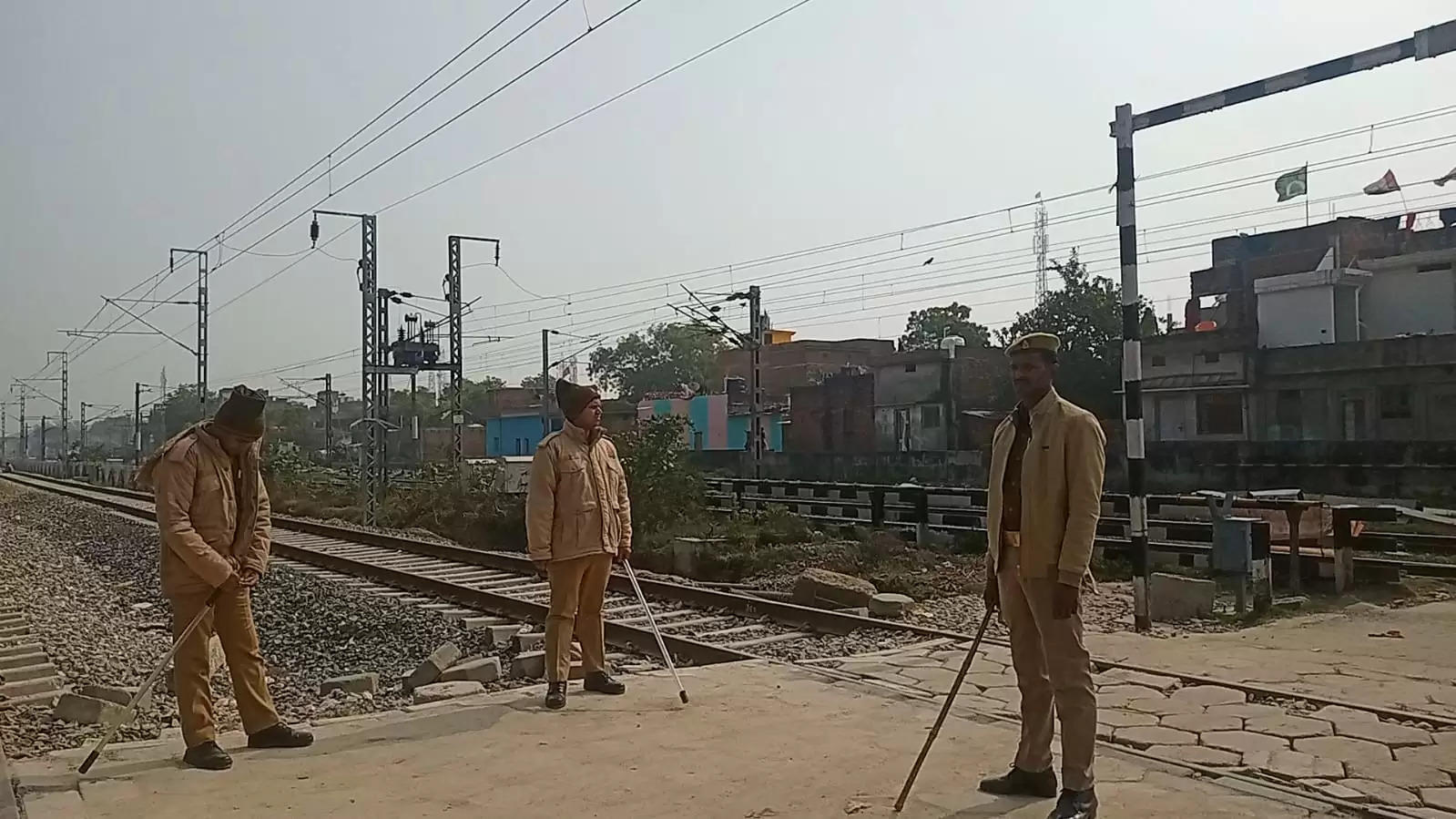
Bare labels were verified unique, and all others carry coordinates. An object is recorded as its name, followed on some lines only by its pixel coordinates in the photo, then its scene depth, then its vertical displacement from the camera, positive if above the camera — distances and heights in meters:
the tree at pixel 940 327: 65.75 +7.10
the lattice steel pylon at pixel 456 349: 28.52 +2.63
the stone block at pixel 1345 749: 5.37 -1.38
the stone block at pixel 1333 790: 4.80 -1.39
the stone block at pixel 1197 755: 5.34 -1.39
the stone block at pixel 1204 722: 5.95 -1.38
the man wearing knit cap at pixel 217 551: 5.43 -0.42
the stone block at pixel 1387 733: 5.60 -1.37
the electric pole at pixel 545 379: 29.63 +2.24
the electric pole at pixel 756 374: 24.64 +1.58
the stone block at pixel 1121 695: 6.56 -1.37
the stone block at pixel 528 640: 9.94 -1.53
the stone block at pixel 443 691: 7.16 -1.40
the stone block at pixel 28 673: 9.32 -1.63
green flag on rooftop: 23.58 +5.10
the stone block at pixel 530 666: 8.12 -1.41
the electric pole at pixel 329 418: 46.41 +1.67
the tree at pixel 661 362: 83.56 +6.51
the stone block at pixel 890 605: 10.23 -1.31
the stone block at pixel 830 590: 10.80 -1.25
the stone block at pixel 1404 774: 4.97 -1.39
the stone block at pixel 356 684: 8.10 -1.52
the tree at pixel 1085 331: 38.12 +4.00
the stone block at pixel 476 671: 8.07 -1.44
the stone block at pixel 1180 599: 10.05 -1.27
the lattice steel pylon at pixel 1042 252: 40.09 +7.51
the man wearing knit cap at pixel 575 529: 6.65 -0.41
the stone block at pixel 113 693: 7.57 -1.47
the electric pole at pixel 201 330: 41.25 +4.52
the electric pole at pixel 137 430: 58.07 +1.53
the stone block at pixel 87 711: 7.27 -1.50
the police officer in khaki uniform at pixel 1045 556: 4.54 -0.41
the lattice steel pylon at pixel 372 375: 26.33 +1.85
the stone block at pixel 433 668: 8.13 -1.43
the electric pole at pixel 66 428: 73.50 +2.13
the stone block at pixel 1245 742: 5.55 -1.38
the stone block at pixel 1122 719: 6.09 -1.38
